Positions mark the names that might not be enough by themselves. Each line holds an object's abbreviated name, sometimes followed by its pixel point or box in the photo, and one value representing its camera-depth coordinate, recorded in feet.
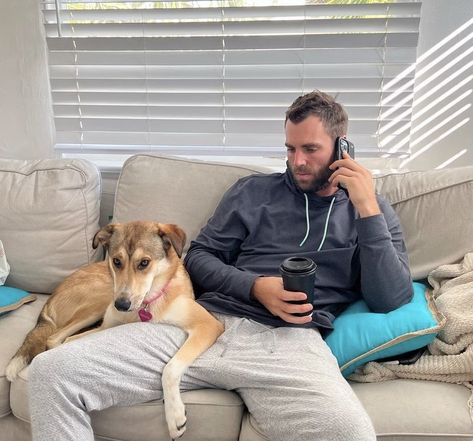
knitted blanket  5.07
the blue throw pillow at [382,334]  5.11
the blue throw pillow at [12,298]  6.61
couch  4.80
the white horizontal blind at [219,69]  7.84
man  4.50
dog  5.30
